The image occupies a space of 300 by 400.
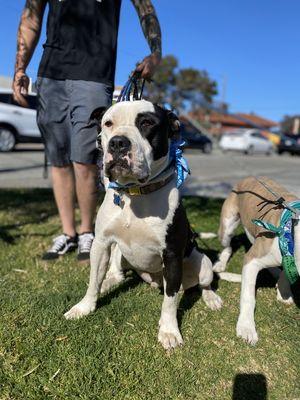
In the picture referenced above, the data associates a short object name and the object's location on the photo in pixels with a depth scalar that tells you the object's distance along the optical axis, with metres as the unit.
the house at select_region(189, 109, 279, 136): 46.33
